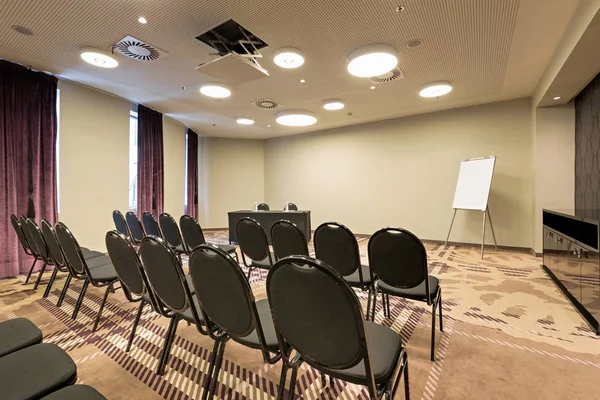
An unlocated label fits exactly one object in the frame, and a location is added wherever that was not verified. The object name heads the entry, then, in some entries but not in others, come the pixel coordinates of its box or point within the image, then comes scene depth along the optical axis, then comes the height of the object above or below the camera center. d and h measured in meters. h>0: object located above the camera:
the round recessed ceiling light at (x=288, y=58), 3.48 +1.90
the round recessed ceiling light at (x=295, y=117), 6.22 +1.91
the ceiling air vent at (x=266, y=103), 5.57 +2.03
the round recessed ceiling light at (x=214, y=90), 4.62 +1.93
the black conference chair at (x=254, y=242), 2.88 -0.48
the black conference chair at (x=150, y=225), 3.93 -0.37
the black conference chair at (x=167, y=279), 1.57 -0.48
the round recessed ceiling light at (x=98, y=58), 3.50 +1.92
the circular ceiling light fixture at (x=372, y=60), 3.42 +1.82
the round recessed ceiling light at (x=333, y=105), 5.58 +1.99
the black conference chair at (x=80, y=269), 2.42 -0.67
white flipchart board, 5.34 +0.30
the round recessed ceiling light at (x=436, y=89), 4.64 +1.92
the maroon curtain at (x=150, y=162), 6.11 +0.90
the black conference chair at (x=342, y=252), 2.29 -0.47
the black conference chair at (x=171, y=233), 3.68 -0.46
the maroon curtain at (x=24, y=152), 3.96 +0.75
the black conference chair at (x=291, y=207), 6.90 -0.21
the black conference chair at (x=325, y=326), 1.05 -0.53
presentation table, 6.40 -0.44
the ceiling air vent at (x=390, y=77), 4.22 +2.00
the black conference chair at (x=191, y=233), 3.35 -0.42
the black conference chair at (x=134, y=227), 4.02 -0.41
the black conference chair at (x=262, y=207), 7.23 -0.21
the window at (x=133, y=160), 6.01 +0.89
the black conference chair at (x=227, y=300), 1.30 -0.51
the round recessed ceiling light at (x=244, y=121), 6.86 +2.04
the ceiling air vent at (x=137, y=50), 3.34 +1.97
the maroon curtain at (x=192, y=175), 8.33 +0.77
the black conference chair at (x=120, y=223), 3.93 -0.34
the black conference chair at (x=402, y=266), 1.93 -0.51
